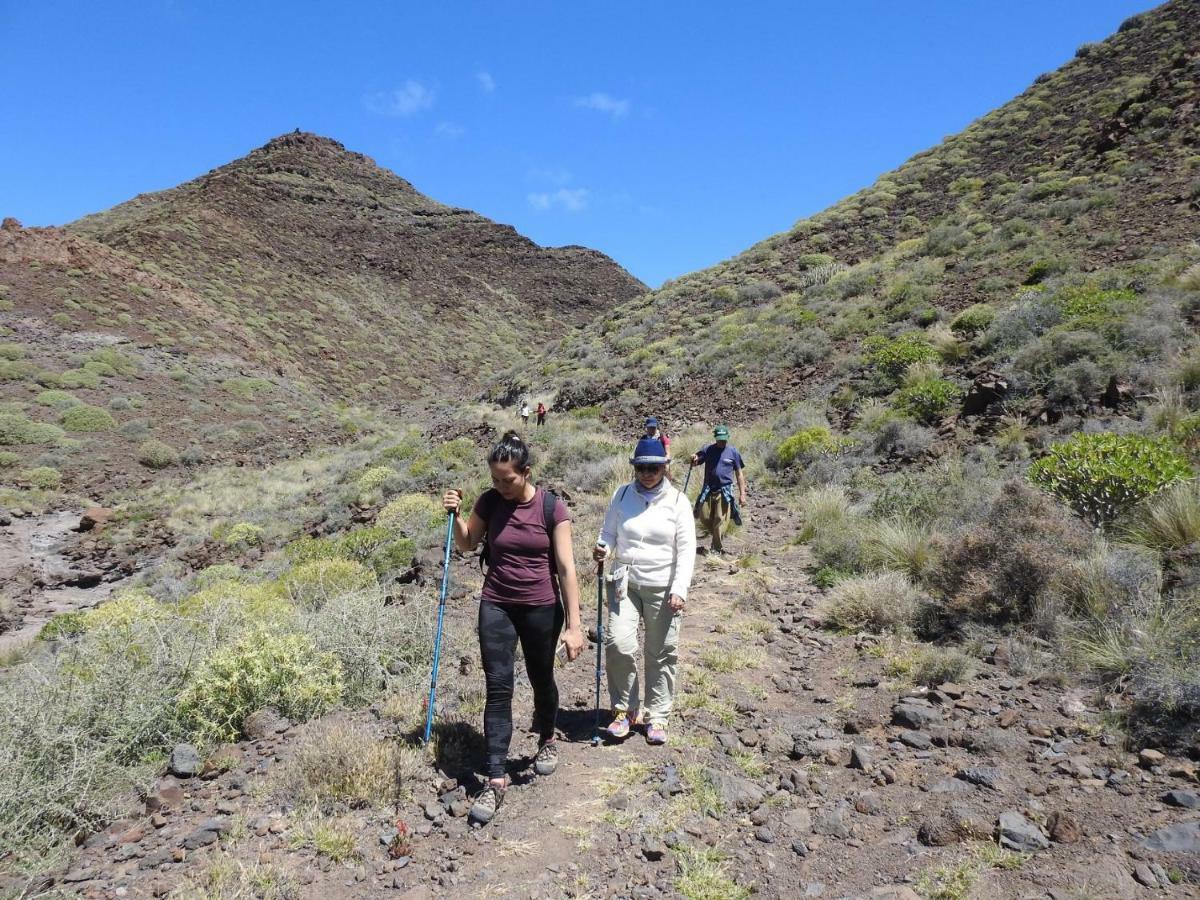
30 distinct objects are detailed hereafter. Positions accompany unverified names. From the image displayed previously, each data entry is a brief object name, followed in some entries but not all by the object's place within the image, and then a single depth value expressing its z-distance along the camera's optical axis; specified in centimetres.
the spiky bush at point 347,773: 338
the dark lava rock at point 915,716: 388
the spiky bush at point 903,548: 610
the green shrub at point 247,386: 2673
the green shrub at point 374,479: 1441
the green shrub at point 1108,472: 564
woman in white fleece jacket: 383
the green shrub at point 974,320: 1293
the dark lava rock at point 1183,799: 281
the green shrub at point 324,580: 731
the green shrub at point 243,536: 1273
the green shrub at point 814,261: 2347
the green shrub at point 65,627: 788
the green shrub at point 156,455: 1983
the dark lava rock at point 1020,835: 272
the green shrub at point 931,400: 1060
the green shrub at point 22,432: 1828
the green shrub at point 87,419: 1991
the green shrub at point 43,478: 1678
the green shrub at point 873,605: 545
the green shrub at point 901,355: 1262
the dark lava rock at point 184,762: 379
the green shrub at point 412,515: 1055
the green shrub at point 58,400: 2039
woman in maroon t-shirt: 341
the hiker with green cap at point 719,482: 785
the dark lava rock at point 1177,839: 254
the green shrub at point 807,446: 1088
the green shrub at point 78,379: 2175
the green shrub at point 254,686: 420
